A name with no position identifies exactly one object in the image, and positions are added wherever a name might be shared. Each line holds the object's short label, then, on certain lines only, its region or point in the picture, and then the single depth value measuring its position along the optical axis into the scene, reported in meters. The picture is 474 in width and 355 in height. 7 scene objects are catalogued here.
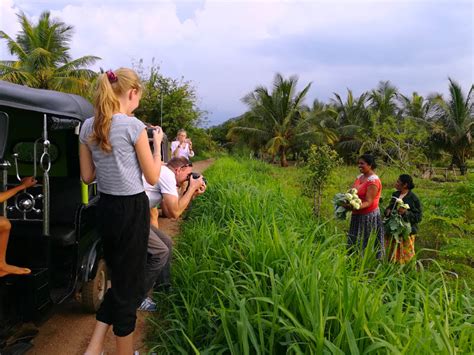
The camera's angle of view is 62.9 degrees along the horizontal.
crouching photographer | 3.28
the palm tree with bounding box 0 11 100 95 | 18.38
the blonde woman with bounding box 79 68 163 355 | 2.31
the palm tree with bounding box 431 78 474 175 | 24.53
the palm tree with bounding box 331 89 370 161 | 30.55
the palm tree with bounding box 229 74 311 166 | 27.59
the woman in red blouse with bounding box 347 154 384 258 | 5.00
